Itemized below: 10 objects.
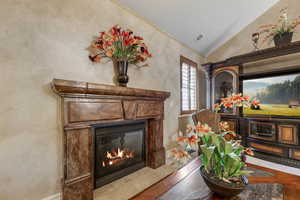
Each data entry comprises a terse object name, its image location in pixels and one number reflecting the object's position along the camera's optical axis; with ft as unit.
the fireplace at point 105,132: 4.40
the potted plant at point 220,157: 2.56
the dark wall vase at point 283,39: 8.03
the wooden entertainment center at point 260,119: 7.64
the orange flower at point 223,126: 3.04
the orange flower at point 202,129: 2.81
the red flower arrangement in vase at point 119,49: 5.25
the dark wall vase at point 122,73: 5.84
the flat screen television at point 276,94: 7.75
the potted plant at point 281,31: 8.09
